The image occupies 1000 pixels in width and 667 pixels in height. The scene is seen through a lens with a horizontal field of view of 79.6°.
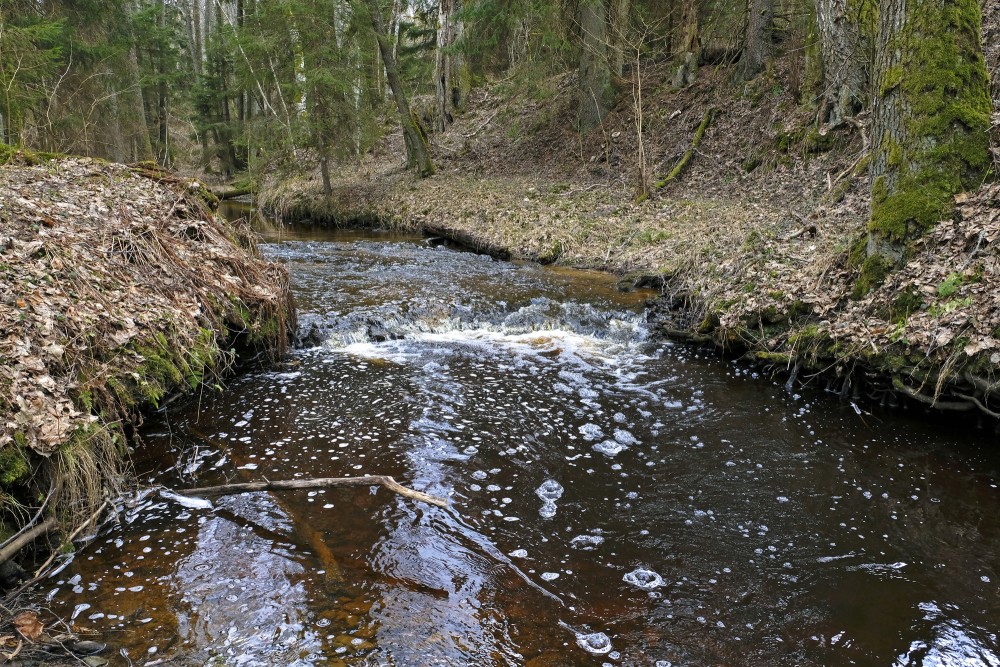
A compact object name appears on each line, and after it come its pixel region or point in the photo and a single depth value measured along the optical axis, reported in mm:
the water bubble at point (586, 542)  4074
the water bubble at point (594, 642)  3199
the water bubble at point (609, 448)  5418
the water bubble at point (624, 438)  5598
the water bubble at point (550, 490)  4695
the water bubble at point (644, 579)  3709
